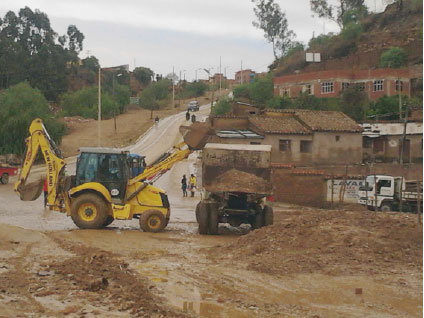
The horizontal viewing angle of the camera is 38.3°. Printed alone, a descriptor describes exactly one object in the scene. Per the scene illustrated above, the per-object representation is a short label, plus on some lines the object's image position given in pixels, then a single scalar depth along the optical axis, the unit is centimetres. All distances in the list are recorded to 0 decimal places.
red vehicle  3862
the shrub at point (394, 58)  6334
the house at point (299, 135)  4150
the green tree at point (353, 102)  5788
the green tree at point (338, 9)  8738
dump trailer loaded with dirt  1908
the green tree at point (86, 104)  8475
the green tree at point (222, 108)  6391
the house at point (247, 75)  14676
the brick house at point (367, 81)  5944
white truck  2905
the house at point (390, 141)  4644
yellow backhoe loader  1917
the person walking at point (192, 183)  3672
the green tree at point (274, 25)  8676
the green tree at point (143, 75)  12544
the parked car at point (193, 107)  8748
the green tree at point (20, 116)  5194
